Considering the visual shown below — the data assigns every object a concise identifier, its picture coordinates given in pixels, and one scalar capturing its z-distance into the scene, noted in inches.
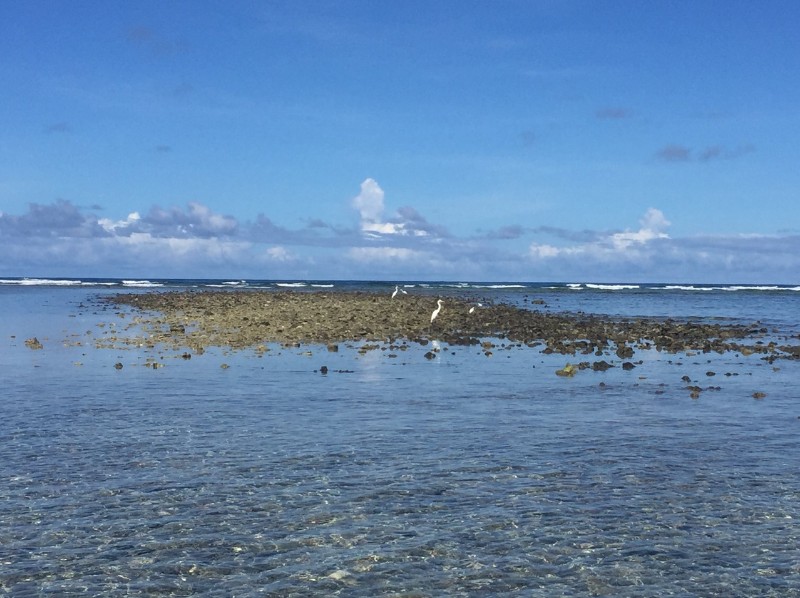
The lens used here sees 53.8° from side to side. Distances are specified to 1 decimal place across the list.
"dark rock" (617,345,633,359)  1359.6
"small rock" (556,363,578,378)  1114.1
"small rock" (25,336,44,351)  1370.4
